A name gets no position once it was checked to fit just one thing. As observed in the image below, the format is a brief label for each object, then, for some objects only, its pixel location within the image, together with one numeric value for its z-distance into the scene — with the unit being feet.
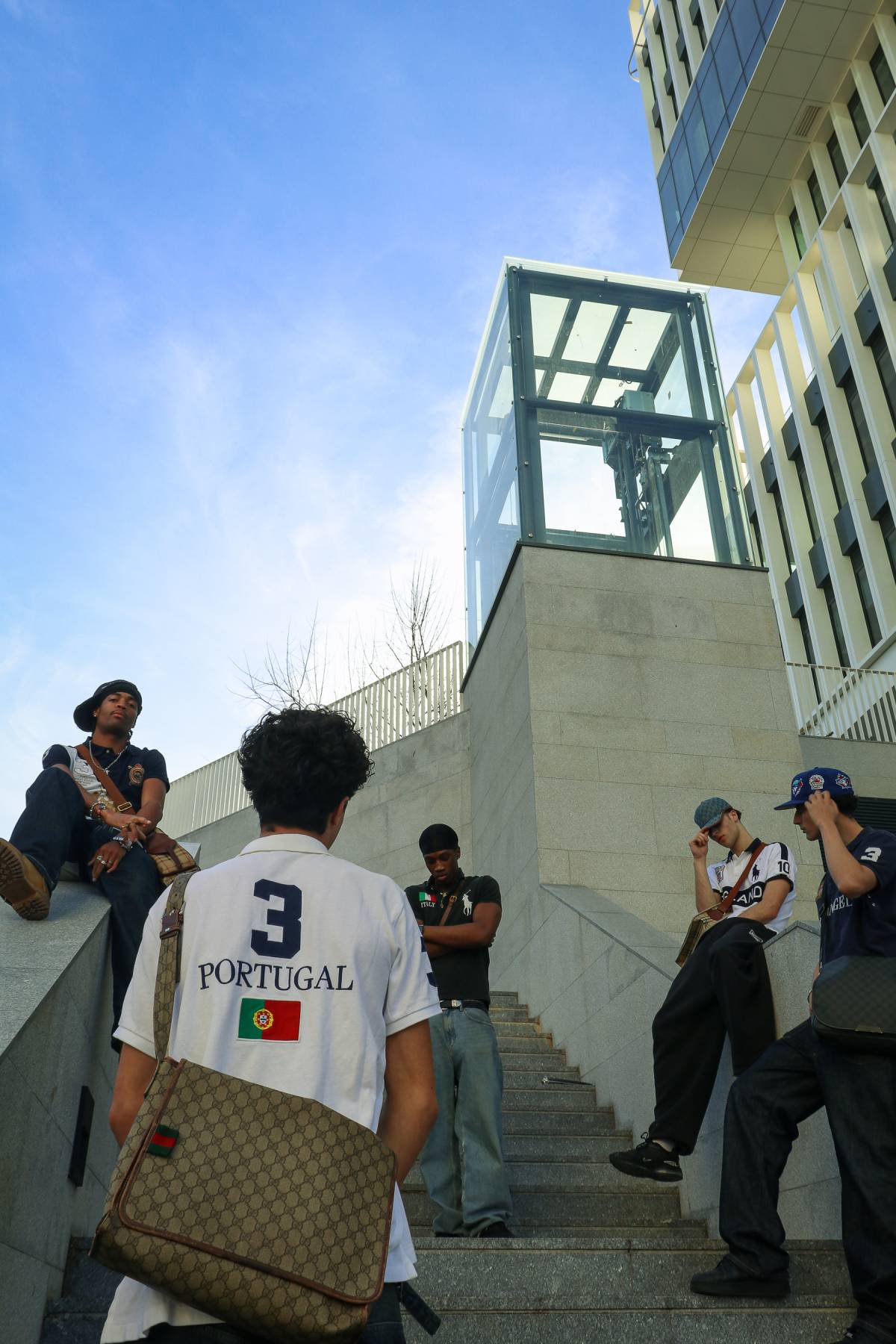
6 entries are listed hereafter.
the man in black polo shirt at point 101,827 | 11.72
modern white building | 81.76
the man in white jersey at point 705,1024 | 12.89
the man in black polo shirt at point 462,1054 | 13.01
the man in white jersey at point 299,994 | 5.30
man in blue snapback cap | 9.44
